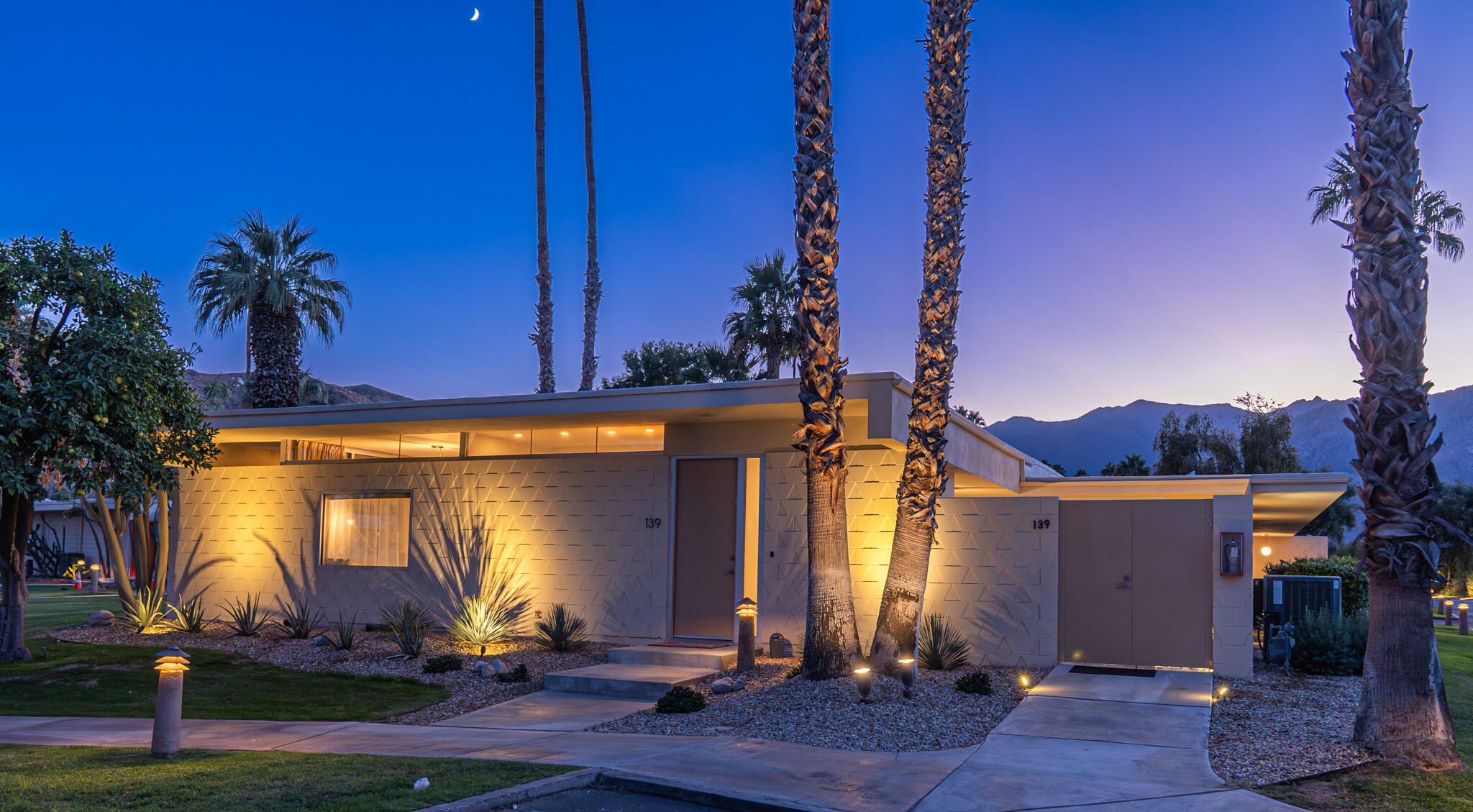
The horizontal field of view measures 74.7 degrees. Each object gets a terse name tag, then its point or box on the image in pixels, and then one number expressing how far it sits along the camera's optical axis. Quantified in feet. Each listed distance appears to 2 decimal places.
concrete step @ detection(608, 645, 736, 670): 36.86
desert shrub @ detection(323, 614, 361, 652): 41.27
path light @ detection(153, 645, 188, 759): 22.90
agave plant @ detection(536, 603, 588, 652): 41.04
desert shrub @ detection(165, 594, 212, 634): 48.60
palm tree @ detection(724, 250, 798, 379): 87.86
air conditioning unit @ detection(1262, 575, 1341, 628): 40.16
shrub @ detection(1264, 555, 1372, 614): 43.24
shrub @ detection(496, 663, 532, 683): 35.40
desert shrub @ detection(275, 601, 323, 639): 45.44
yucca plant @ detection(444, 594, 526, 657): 41.60
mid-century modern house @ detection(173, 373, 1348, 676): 36.73
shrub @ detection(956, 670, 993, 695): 31.17
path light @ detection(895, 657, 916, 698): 30.17
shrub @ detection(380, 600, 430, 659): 39.22
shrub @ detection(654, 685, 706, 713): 29.04
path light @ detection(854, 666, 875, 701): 28.68
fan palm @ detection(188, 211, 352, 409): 62.90
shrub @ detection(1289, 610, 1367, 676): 36.27
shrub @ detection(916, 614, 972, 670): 35.60
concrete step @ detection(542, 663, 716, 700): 32.99
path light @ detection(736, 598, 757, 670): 34.99
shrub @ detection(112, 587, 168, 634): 48.73
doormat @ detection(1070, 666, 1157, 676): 35.78
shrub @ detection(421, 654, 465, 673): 36.86
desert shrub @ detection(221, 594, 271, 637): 47.14
